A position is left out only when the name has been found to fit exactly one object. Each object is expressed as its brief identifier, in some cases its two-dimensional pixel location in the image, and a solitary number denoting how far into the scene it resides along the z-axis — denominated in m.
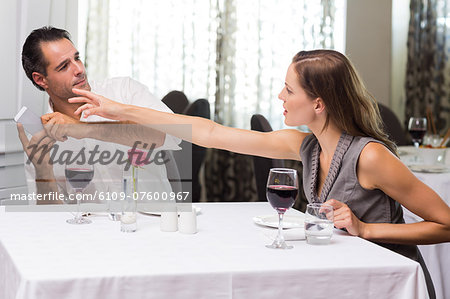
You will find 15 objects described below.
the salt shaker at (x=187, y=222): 2.61
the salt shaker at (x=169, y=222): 2.62
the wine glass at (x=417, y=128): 4.55
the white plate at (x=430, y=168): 3.91
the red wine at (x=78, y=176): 2.74
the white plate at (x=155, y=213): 2.83
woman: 2.75
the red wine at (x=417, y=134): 4.56
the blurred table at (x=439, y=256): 3.70
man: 3.55
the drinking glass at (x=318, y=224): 2.53
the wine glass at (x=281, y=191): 2.51
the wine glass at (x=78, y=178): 2.73
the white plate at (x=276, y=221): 2.74
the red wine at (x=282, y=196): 2.51
